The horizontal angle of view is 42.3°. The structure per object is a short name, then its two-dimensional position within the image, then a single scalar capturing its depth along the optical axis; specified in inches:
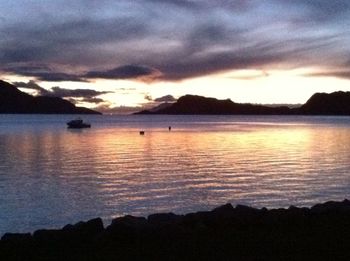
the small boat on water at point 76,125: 5060.0
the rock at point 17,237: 454.0
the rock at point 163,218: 528.7
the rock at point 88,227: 479.5
